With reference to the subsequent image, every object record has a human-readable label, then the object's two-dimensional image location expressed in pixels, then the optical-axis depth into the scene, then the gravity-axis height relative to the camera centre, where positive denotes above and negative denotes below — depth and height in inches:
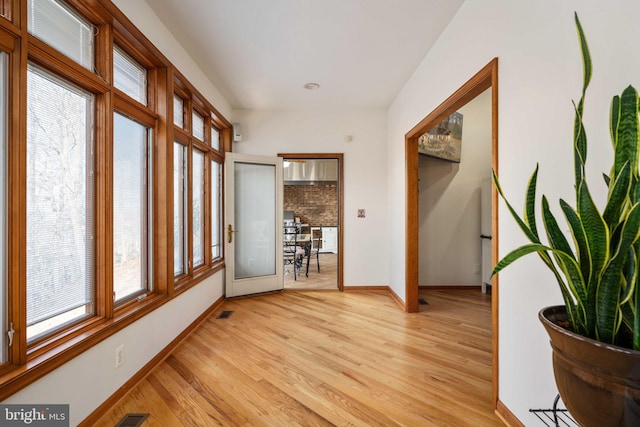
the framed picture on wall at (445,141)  163.3 +39.9
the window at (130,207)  79.1 +0.9
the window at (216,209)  152.1 +0.7
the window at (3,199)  48.0 +1.8
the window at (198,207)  130.8 +1.5
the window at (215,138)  154.2 +39.3
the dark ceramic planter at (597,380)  25.4 -15.9
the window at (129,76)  79.4 +39.4
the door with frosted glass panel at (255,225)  160.7 -8.5
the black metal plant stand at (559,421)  47.2 -36.6
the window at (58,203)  55.0 +1.4
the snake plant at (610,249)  27.7 -3.9
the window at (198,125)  131.0 +39.3
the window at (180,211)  109.8 -0.3
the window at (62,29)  55.7 +37.9
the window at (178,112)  112.1 +38.9
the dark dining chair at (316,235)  329.4 -27.7
